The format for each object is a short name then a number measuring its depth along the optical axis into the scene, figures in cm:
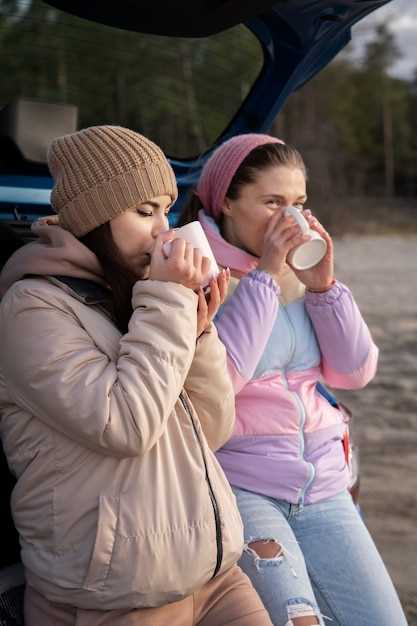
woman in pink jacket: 279
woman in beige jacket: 240
